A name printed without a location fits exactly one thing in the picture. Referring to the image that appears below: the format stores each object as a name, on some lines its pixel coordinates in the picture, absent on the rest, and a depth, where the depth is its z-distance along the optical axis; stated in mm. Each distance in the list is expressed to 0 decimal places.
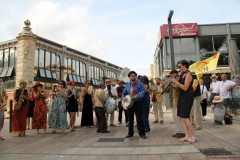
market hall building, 21891
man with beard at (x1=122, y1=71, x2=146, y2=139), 5465
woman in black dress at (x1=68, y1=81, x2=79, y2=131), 7433
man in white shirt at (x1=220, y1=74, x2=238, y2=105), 7633
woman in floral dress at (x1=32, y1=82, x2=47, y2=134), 6789
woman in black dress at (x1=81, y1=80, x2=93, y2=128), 8047
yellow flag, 9734
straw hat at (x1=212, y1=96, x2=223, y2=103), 7284
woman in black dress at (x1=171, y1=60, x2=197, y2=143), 4570
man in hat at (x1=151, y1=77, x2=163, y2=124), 8727
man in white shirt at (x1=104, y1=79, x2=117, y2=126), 8341
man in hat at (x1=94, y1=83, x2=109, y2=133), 6762
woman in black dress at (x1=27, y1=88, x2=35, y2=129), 8544
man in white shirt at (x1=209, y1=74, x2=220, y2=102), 7990
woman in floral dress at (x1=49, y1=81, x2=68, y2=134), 6852
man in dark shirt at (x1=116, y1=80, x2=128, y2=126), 8822
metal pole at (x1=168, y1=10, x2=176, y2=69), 9056
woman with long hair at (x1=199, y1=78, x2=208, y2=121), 8938
